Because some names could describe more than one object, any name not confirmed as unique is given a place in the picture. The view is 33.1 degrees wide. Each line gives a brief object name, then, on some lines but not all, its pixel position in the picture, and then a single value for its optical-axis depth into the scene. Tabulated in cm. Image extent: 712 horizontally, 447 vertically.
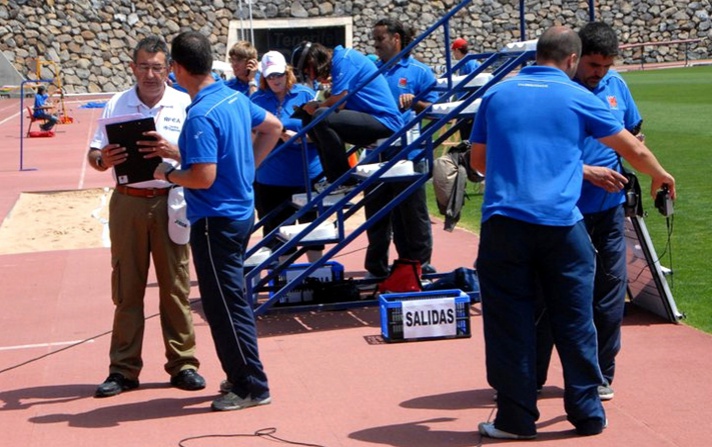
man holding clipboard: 728
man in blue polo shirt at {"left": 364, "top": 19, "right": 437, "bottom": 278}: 1024
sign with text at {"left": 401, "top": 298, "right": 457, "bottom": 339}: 838
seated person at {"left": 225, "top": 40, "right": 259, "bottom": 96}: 1077
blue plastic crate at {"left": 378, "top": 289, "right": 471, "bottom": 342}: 837
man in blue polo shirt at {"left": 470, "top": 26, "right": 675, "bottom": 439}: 584
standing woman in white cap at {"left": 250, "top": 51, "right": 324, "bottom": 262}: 1029
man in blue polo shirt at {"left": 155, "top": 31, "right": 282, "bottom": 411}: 659
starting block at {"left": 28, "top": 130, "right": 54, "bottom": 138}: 3097
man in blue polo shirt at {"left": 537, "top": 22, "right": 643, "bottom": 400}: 671
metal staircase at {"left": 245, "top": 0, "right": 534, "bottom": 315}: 914
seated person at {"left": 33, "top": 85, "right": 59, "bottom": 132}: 3069
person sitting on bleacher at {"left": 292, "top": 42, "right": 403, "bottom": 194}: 964
